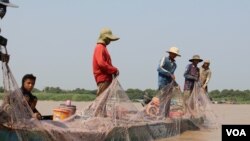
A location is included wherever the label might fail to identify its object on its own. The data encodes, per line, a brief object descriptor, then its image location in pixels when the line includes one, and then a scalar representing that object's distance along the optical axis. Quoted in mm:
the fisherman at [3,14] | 5172
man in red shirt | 7414
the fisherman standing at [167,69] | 9656
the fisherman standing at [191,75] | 11531
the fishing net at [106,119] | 5219
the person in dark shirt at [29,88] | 6250
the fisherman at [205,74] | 12945
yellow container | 7234
